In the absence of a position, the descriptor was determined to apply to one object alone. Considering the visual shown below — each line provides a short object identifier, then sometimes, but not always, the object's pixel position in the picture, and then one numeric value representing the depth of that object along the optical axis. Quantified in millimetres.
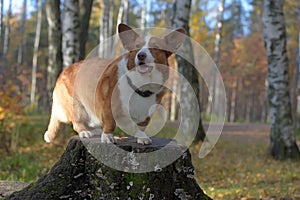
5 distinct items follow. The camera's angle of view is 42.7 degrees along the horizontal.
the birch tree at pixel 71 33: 9016
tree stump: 3307
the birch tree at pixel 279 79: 9266
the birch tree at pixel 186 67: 9891
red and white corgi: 3207
